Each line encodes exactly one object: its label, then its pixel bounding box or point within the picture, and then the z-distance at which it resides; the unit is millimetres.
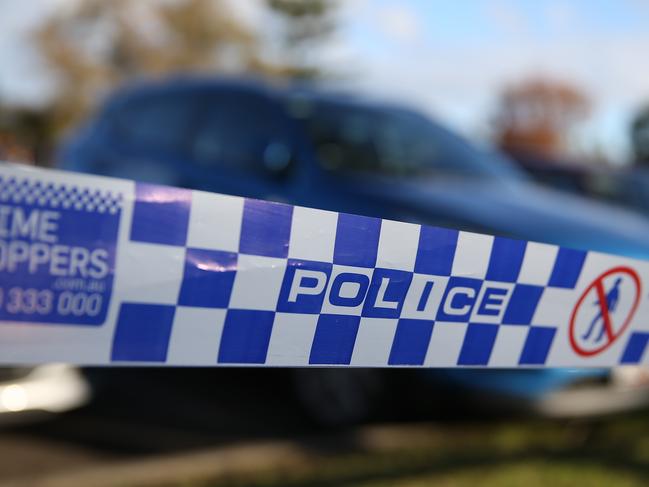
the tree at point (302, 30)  31484
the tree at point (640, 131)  41031
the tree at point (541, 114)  51125
